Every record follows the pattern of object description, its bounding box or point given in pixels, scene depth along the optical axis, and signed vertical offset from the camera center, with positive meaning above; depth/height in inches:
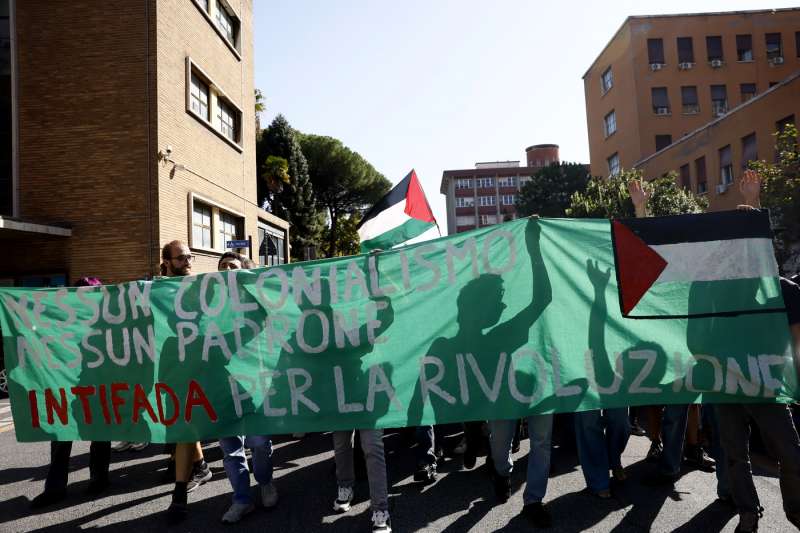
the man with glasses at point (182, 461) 156.7 -43.7
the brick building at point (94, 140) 521.0 +163.3
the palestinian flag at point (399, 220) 235.5 +33.3
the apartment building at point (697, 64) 1369.3 +535.3
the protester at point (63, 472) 177.2 -51.6
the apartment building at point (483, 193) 3240.7 +590.0
